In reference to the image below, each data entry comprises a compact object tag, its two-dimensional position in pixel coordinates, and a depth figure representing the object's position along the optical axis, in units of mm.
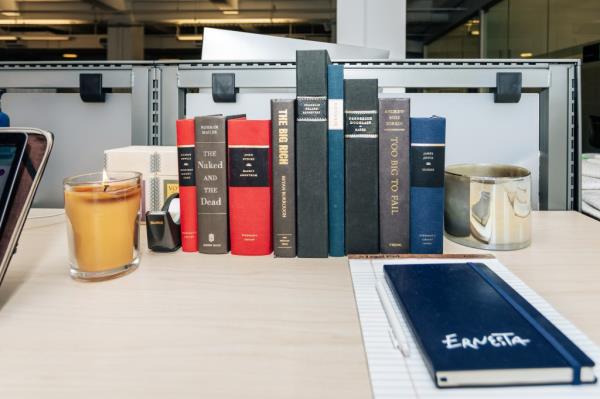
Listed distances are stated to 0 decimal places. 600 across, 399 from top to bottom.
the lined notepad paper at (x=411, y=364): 393
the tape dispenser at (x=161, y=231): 801
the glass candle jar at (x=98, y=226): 667
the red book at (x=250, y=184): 785
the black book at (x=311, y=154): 761
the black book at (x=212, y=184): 794
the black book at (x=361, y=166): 773
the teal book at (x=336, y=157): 768
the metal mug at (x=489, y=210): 792
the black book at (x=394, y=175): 774
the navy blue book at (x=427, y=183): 777
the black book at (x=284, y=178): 779
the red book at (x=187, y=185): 807
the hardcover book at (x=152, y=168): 967
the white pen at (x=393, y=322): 463
